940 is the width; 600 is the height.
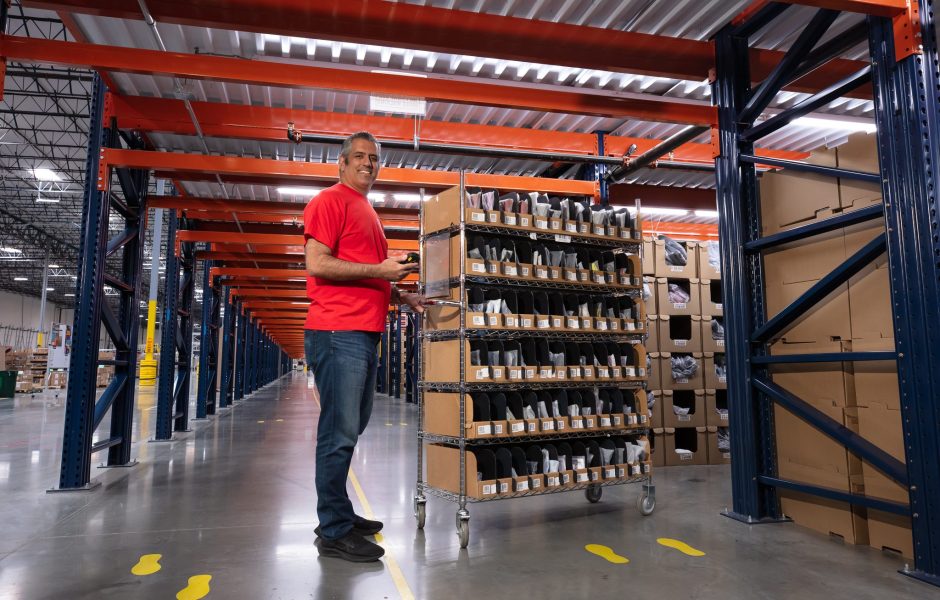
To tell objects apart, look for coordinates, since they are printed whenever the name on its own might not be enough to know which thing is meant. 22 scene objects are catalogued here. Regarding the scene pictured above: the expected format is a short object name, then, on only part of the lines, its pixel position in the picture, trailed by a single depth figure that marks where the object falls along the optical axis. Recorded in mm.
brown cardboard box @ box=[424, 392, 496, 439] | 3912
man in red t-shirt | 3229
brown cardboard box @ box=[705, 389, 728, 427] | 7328
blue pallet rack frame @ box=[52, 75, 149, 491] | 5535
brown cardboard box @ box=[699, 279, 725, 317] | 7518
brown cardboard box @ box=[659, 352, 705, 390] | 7191
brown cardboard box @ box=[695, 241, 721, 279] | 7551
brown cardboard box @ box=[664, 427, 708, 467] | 7160
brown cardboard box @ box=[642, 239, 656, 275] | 7317
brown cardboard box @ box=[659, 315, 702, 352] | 7227
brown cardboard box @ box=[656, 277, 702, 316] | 7324
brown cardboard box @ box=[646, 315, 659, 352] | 7191
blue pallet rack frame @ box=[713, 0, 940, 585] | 3240
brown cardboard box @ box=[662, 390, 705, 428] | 7176
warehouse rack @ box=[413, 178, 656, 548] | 3896
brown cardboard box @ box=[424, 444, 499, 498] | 3848
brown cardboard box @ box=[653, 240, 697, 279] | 7359
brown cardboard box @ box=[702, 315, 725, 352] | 7430
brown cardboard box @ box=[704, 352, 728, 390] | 7379
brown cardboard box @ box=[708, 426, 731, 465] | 7296
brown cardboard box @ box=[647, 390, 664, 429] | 7121
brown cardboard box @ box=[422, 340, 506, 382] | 3978
